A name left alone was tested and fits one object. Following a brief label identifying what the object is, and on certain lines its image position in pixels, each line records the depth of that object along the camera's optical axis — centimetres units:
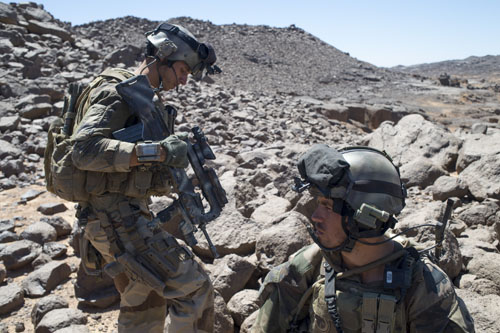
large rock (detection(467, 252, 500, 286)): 345
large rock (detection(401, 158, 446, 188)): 604
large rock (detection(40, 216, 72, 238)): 543
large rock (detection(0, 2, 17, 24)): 1384
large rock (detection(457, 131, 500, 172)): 600
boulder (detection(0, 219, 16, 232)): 543
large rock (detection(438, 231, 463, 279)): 333
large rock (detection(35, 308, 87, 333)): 350
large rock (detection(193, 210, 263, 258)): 439
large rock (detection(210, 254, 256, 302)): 371
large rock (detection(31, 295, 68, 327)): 375
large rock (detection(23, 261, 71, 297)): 426
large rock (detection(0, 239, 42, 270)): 465
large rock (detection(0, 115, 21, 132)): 858
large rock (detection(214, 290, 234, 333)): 334
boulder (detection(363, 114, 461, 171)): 678
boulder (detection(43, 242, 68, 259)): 490
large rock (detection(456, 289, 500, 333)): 271
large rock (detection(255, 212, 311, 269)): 386
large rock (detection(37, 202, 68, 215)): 616
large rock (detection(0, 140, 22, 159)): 771
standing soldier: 255
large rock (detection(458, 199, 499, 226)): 476
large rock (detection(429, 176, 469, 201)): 549
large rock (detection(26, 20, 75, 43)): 1454
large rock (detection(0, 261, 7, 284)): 436
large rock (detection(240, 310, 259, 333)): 318
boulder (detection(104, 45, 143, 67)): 1456
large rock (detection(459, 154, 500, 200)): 525
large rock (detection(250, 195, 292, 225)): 501
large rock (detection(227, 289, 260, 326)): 344
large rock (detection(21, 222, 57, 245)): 520
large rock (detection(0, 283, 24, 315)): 397
